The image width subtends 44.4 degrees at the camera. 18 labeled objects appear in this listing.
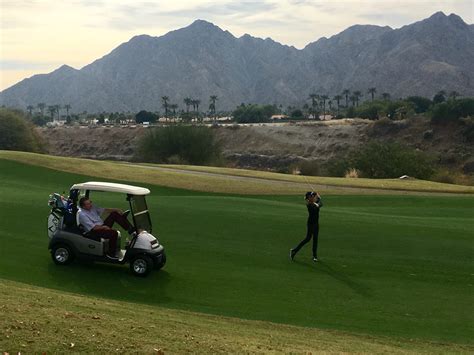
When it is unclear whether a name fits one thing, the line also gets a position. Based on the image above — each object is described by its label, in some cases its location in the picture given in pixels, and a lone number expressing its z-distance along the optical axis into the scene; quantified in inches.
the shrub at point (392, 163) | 1978.3
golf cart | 539.5
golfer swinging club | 597.3
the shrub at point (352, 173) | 1942.7
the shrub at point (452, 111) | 3641.7
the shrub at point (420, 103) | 5270.2
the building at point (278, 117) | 6299.2
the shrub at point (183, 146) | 2682.1
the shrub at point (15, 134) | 2405.3
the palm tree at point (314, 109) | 6675.7
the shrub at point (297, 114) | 6606.8
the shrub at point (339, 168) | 2175.8
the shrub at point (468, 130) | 3412.9
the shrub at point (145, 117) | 6210.6
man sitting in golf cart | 539.8
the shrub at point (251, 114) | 5959.6
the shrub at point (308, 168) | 2451.9
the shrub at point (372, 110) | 4842.5
